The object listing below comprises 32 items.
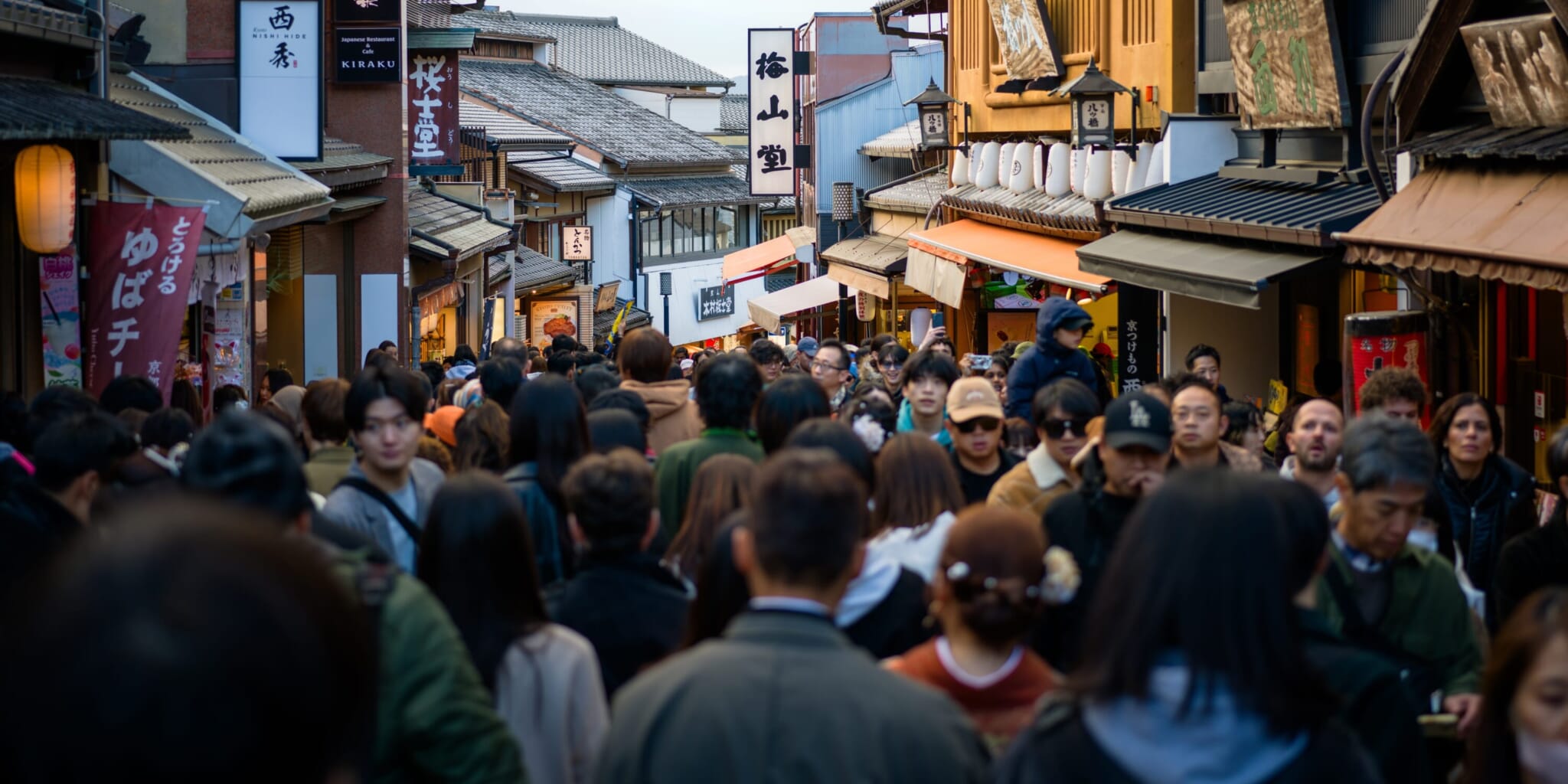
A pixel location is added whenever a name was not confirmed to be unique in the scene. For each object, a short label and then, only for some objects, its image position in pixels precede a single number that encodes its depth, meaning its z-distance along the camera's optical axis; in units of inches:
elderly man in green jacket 177.3
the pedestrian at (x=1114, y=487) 207.8
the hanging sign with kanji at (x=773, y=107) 1488.7
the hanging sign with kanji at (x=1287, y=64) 458.6
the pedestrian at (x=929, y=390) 327.3
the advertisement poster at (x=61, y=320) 461.1
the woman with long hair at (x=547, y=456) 236.5
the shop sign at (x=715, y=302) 2079.2
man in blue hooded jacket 384.2
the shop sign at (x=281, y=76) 702.5
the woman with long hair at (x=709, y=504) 213.6
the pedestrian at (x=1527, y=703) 118.5
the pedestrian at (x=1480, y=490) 272.4
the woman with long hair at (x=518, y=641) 156.6
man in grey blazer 113.3
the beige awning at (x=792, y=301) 1337.4
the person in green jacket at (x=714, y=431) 265.0
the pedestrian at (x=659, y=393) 345.7
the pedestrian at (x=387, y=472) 227.5
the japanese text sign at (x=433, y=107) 931.3
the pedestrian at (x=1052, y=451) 251.1
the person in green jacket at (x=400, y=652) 123.4
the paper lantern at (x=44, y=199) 408.8
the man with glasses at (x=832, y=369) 460.8
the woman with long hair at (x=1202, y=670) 105.4
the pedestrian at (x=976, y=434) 268.1
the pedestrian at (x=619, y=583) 180.2
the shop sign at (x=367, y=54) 828.6
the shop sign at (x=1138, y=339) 637.3
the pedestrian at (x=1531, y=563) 221.1
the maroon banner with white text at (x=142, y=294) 452.4
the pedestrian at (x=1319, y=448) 254.7
